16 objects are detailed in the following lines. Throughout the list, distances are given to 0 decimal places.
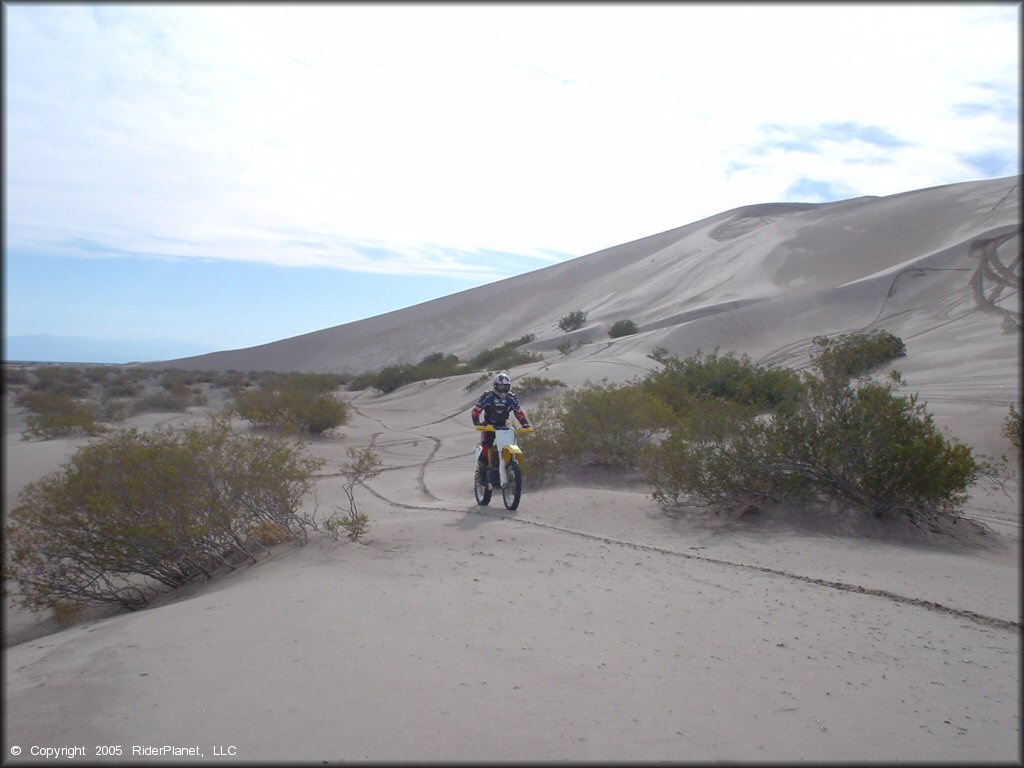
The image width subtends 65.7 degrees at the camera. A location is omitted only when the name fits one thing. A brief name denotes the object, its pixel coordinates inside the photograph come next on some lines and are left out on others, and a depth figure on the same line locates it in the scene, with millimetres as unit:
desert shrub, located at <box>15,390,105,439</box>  19078
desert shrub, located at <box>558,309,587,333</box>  53969
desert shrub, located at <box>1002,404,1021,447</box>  11545
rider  10844
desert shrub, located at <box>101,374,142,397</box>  31656
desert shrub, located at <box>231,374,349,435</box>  20375
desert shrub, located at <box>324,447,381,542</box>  8195
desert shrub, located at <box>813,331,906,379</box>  21344
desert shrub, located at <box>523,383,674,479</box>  12781
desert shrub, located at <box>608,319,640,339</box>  41562
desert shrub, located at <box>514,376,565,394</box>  23656
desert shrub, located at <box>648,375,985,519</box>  8922
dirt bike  10484
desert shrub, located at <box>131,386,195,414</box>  26594
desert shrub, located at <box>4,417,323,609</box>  7715
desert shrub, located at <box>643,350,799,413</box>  16703
